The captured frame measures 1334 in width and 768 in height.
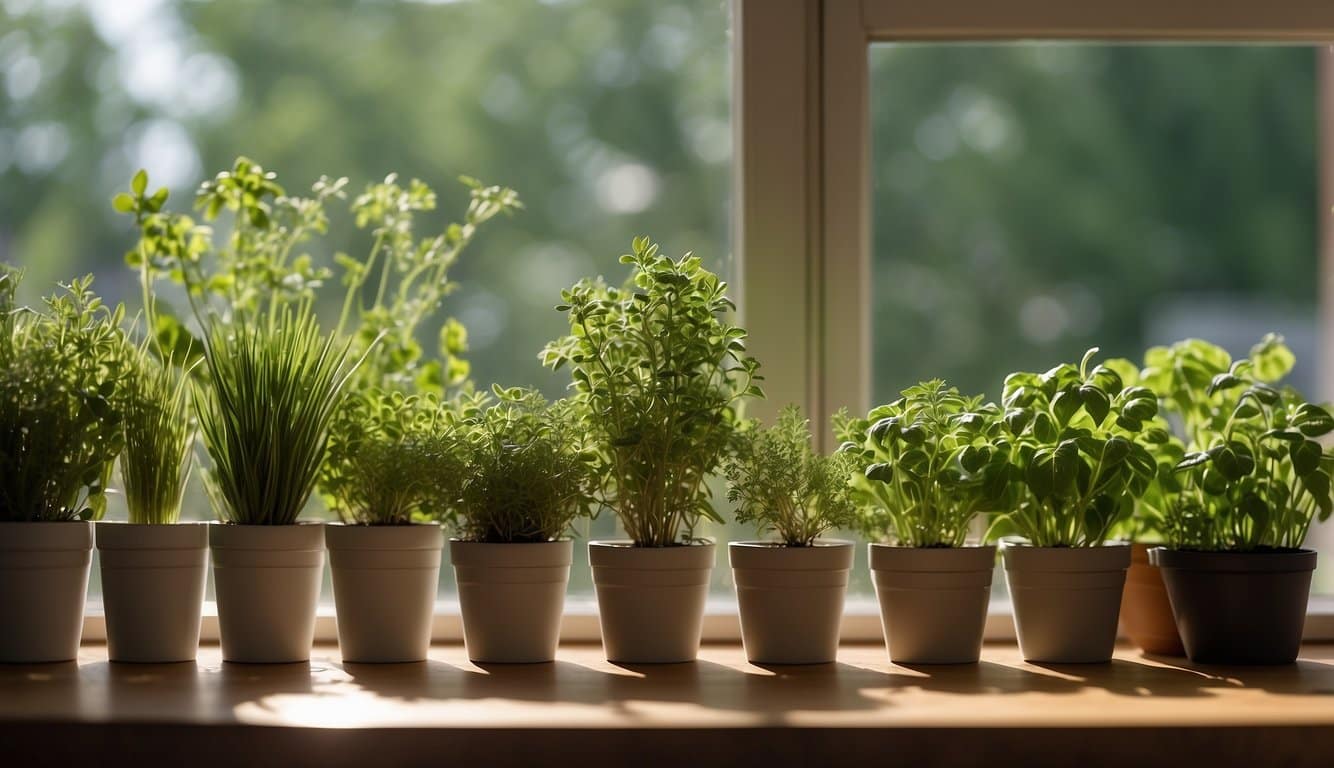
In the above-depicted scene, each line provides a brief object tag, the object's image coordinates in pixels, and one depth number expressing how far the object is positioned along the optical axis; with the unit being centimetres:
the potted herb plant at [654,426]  121
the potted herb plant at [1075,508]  119
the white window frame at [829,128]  148
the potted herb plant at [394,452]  121
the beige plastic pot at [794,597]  120
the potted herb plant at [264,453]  121
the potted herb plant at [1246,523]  119
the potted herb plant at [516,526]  120
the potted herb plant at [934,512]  119
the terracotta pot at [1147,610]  129
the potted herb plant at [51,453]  118
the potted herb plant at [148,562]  121
